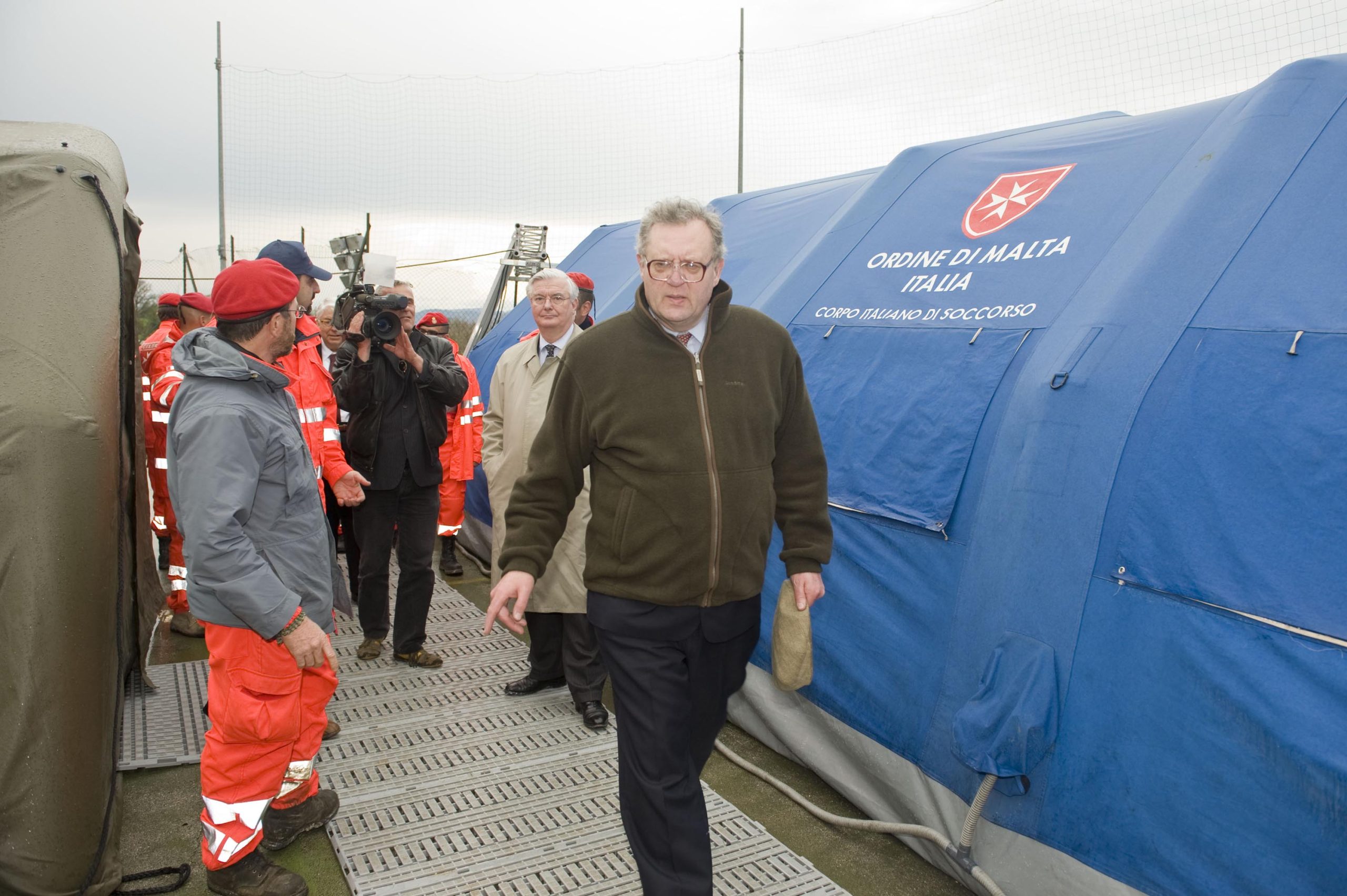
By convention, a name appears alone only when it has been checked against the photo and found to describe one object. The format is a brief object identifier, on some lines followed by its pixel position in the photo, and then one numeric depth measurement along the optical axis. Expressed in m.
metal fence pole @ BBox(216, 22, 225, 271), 9.48
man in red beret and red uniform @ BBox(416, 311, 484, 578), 6.26
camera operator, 4.52
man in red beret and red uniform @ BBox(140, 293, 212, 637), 4.97
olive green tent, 2.62
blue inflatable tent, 2.28
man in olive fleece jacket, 2.36
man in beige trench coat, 4.15
